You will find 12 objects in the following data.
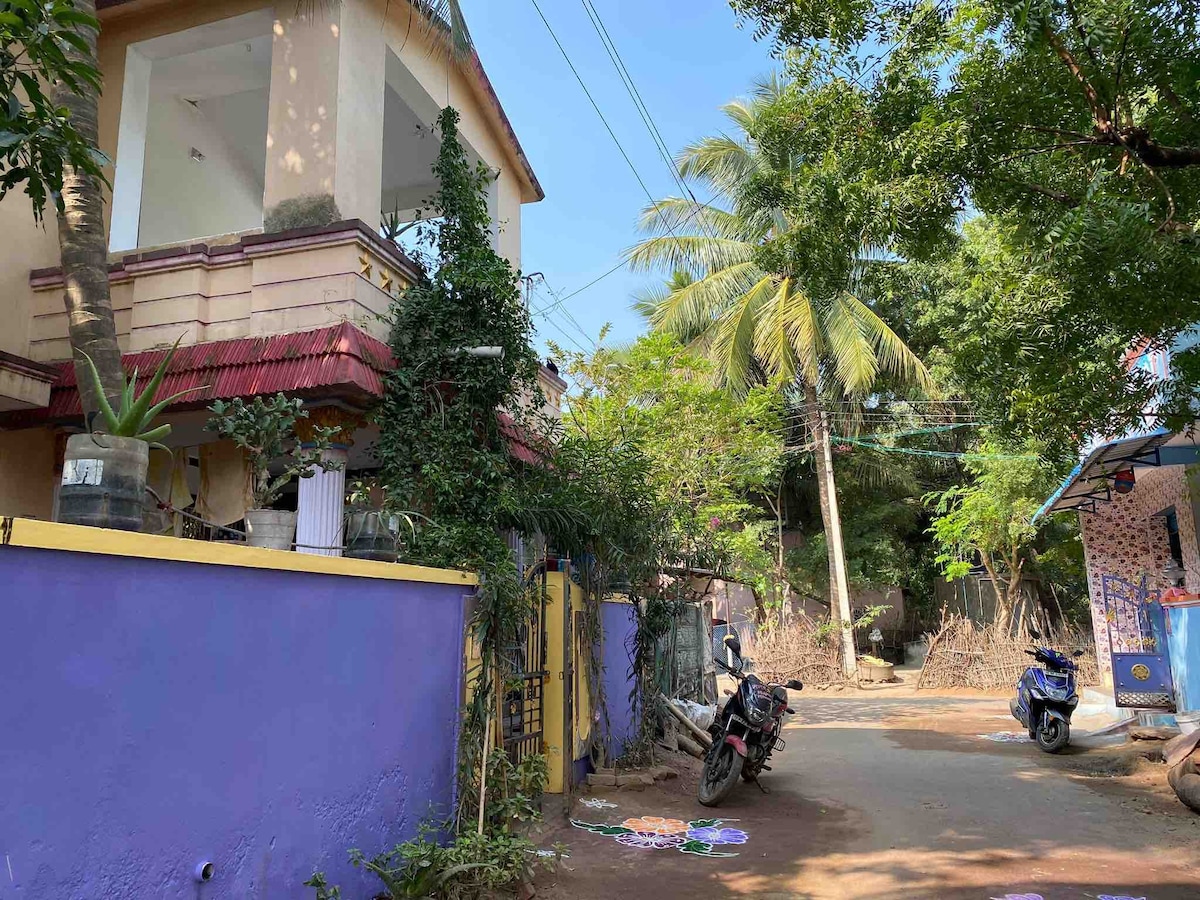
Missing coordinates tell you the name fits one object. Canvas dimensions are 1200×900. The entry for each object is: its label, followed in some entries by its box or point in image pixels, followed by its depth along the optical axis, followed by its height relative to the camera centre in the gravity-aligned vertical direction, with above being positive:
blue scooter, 9.25 -0.99
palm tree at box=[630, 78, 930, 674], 18.61 +6.78
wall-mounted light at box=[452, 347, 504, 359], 6.69 +2.06
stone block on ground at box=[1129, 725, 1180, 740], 8.74 -1.29
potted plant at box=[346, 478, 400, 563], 4.95 +0.48
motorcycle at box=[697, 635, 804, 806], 6.92 -1.03
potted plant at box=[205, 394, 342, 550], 4.23 +0.85
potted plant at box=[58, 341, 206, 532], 3.19 +0.54
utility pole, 19.36 +1.00
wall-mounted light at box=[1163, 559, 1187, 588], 11.70 +0.43
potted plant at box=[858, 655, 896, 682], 19.34 -1.36
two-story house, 6.65 +2.92
